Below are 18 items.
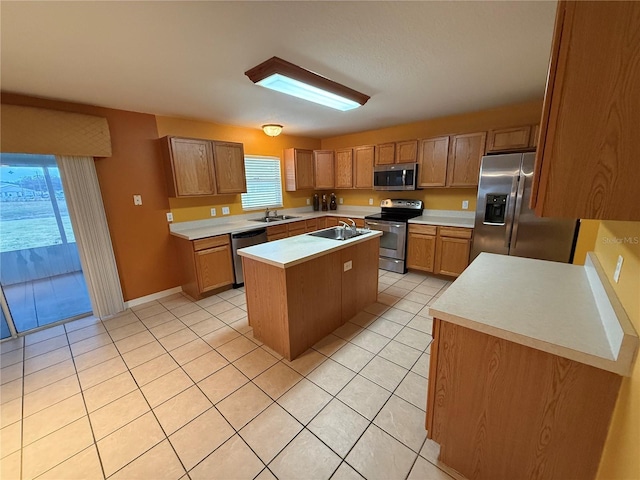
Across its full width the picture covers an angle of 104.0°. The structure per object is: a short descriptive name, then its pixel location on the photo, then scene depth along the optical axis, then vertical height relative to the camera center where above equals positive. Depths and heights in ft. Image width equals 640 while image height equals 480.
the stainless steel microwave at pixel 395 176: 13.33 +0.50
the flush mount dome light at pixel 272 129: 11.94 +2.83
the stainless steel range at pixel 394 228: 13.42 -2.27
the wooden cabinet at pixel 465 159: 11.42 +1.12
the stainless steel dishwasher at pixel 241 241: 12.00 -2.51
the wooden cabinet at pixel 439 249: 11.74 -3.14
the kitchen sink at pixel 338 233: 9.97 -1.80
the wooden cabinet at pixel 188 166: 10.84 +1.12
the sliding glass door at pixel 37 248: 8.75 -1.97
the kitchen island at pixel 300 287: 6.98 -2.99
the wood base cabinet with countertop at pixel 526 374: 3.12 -2.64
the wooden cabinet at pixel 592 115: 2.42 +0.65
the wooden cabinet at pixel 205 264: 11.01 -3.28
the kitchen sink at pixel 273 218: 14.50 -1.72
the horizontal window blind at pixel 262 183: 14.76 +0.39
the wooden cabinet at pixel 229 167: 12.20 +1.15
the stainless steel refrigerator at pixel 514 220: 9.61 -1.54
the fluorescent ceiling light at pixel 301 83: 6.38 +2.93
